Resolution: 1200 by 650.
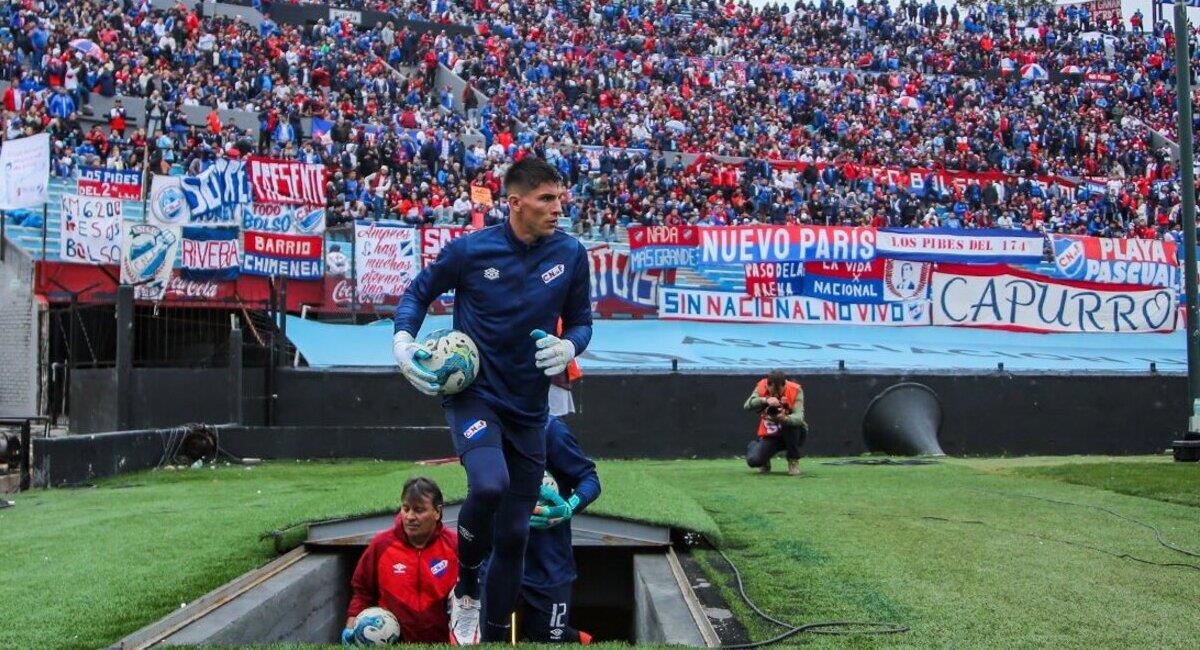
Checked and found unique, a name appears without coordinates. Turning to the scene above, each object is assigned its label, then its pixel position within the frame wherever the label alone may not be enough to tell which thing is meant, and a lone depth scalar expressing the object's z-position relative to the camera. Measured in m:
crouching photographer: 15.08
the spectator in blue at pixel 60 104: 26.28
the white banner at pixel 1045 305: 25.17
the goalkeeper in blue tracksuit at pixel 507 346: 5.73
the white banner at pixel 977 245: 26.08
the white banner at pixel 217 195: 22.64
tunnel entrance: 5.88
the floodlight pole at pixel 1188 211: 18.14
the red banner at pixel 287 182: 23.34
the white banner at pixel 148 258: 20.70
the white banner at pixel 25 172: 19.23
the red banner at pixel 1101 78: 47.84
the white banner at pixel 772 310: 24.16
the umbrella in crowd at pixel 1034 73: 47.31
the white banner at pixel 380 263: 22.28
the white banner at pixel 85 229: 21.28
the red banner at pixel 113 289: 21.53
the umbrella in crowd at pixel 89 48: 28.28
